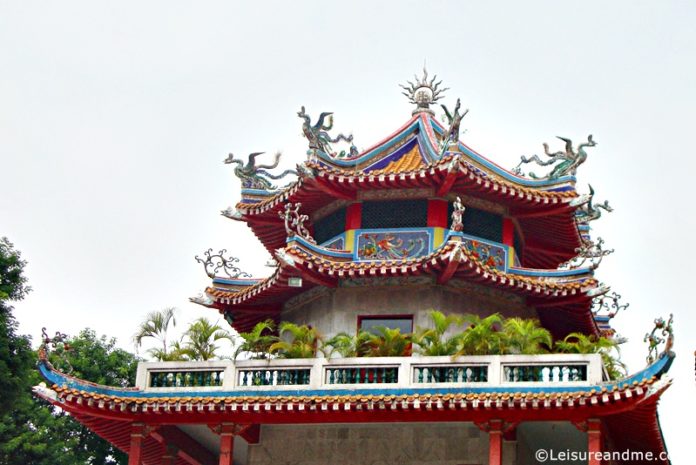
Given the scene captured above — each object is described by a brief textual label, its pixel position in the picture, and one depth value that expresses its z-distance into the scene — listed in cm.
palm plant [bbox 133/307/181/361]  3056
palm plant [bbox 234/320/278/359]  3023
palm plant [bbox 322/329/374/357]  2966
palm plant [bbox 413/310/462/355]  2898
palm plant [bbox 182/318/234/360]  3041
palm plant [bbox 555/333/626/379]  2844
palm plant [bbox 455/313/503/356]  2861
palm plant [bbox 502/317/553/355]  2862
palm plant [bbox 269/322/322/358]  2991
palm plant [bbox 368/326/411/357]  2955
